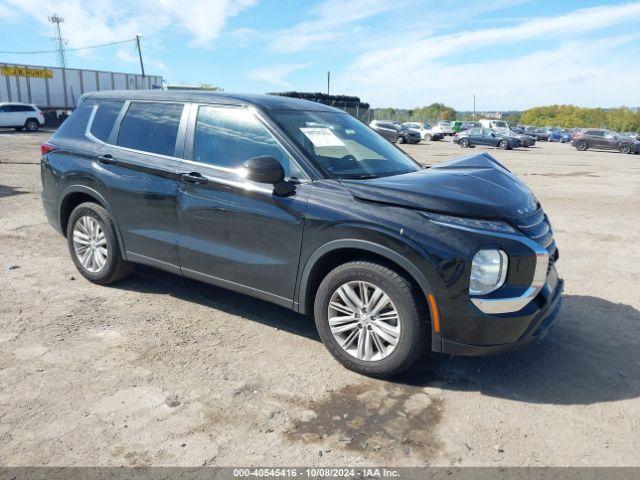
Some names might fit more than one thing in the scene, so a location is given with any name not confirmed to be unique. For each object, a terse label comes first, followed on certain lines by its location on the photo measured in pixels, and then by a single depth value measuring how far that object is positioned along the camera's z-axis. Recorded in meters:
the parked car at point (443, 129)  44.59
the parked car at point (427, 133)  44.26
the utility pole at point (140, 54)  55.69
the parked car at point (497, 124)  48.52
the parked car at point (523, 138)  35.28
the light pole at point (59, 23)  79.31
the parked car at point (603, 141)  33.44
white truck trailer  34.03
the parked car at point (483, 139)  34.06
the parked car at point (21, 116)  30.31
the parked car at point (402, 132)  35.31
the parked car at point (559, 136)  50.00
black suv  3.21
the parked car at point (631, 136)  34.20
